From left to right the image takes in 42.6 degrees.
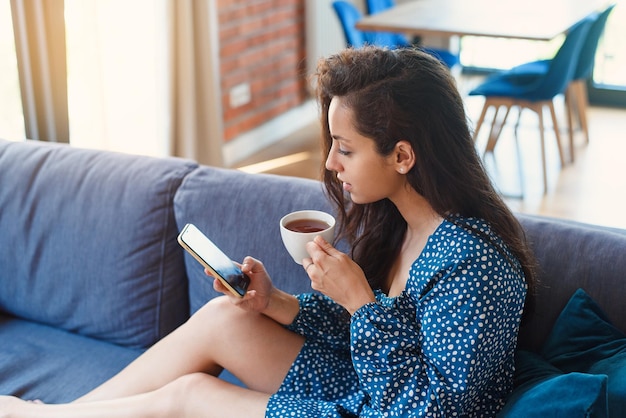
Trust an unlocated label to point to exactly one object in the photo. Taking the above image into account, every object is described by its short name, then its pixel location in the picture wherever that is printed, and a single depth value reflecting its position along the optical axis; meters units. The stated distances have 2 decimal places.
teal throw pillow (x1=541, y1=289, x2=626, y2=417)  1.41
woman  1.33
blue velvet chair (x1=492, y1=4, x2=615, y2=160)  3.89
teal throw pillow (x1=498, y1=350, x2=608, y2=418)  1.17
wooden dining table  3.56
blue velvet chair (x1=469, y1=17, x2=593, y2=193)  3.63
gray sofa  1.85
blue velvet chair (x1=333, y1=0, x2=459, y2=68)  3.89
